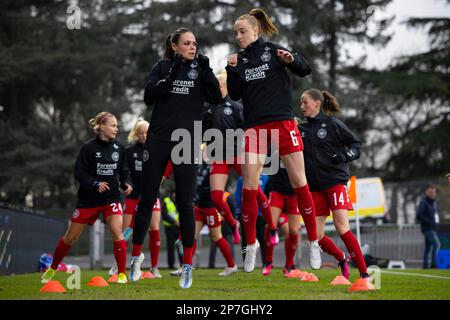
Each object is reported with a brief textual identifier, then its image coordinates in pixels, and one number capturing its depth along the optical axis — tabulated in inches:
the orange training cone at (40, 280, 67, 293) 560.7
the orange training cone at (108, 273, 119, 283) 713.6
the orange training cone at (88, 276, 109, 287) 655.1
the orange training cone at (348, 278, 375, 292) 558.3
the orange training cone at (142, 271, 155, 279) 844.1
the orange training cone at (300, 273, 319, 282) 743.7
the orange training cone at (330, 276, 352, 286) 649.0
